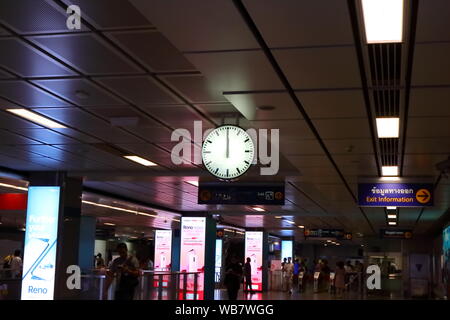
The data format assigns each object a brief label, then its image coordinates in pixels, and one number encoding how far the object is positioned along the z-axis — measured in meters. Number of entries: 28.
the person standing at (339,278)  25.05
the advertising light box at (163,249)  32.81
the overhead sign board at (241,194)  13.17
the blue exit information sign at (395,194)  11.47
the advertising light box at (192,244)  21.14
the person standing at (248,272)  24.78
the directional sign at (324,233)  31.65
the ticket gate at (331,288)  30.68
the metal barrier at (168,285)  12.53
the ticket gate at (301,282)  31.61
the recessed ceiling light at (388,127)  7.46
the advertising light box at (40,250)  12.50
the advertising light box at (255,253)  29.91
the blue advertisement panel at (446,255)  21.11
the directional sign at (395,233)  27.44
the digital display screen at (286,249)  47.03
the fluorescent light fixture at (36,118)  8.18
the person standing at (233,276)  16.61
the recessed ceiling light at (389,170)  10.90
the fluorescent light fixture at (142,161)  11.44
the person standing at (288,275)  30.38
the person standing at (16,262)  19.00
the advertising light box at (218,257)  36.30
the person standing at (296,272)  35.91
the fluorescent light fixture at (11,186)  15.27
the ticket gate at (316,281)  30.26
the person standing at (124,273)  11.10
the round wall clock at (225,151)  6.98
